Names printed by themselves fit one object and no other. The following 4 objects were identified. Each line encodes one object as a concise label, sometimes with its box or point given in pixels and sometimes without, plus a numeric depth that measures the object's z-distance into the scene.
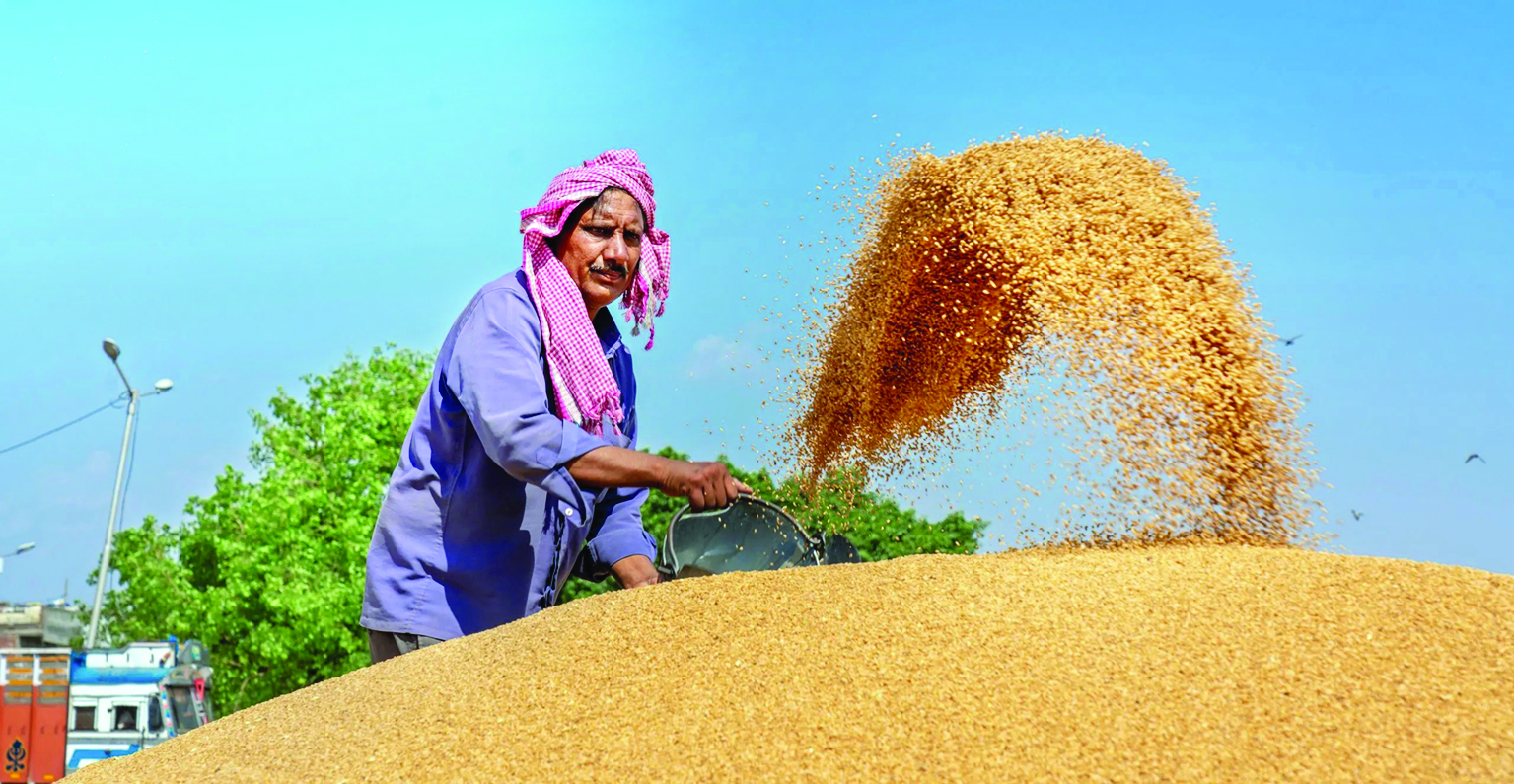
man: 2.94
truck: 11.18
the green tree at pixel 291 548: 15.84
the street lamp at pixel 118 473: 17.50
